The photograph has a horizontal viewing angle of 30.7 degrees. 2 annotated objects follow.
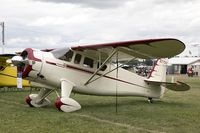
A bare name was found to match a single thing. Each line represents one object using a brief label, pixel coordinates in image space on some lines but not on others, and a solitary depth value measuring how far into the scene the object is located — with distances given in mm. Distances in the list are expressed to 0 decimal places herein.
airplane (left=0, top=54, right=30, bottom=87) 19453
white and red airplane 11062
